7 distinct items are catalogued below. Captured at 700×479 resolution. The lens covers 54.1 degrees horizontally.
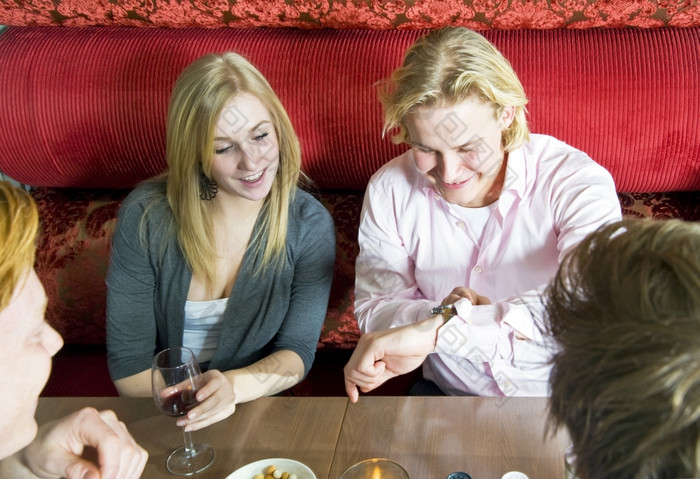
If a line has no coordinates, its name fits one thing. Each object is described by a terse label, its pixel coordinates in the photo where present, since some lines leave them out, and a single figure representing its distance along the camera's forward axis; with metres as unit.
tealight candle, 1.03
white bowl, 1.11
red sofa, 1.83
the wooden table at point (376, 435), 1.11
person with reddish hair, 0.85
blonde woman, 1.67
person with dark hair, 0.54
